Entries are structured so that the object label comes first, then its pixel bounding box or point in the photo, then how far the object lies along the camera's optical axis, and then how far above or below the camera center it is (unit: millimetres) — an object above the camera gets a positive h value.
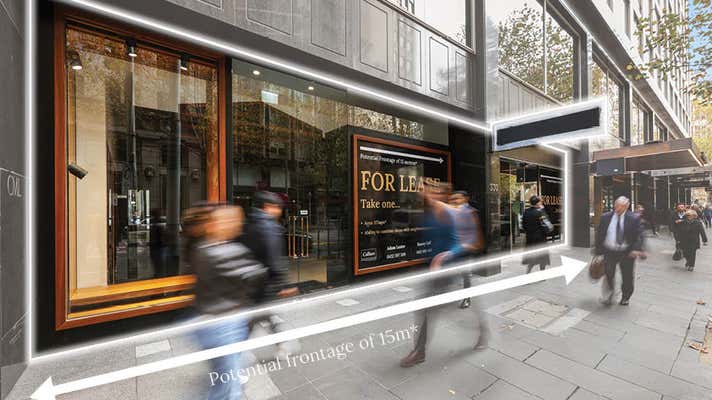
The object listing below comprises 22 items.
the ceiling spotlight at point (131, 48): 4609 +2239
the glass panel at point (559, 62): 11250 +5068
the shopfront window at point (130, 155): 4500 +759
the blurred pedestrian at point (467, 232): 3939 -386
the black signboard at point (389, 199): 6965 +40
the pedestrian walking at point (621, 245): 5547 -801
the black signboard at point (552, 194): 11930 +204
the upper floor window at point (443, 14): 7184 +4388
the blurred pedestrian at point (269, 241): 3393 -419
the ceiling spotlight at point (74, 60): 4344 +1961
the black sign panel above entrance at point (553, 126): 5215 +1380
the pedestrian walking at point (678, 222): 9473 -676
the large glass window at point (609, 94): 13846 +4853
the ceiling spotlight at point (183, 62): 5054 +2213
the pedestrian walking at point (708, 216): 24719 -1353
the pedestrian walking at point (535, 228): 7344 -641
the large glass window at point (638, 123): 17959 +4592
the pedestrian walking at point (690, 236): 8688 -1016
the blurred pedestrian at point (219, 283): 2330 -594
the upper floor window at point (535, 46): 9250 +5014
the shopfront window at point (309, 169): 6586 +672
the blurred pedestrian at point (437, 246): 3590 -563
